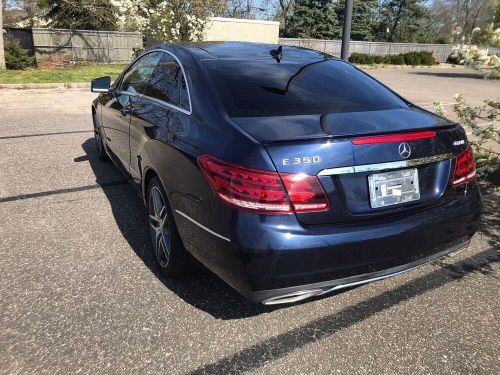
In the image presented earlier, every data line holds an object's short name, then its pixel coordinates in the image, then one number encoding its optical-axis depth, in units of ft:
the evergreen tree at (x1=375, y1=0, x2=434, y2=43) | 167.63
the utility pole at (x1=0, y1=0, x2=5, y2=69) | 58.09
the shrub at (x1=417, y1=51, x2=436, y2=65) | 120.47
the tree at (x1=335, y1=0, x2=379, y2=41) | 136.56
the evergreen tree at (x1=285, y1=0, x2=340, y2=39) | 134.10
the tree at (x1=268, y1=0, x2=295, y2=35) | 164.35
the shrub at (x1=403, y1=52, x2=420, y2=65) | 117.70
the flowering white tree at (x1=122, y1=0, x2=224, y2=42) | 67.92
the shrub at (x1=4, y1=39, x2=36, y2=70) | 61.77
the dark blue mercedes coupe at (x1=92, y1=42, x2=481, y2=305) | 7.38
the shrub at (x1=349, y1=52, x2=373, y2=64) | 108.27
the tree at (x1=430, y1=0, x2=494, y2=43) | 211.41
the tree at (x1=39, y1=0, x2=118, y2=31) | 82.23
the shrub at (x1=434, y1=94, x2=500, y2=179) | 16.14
